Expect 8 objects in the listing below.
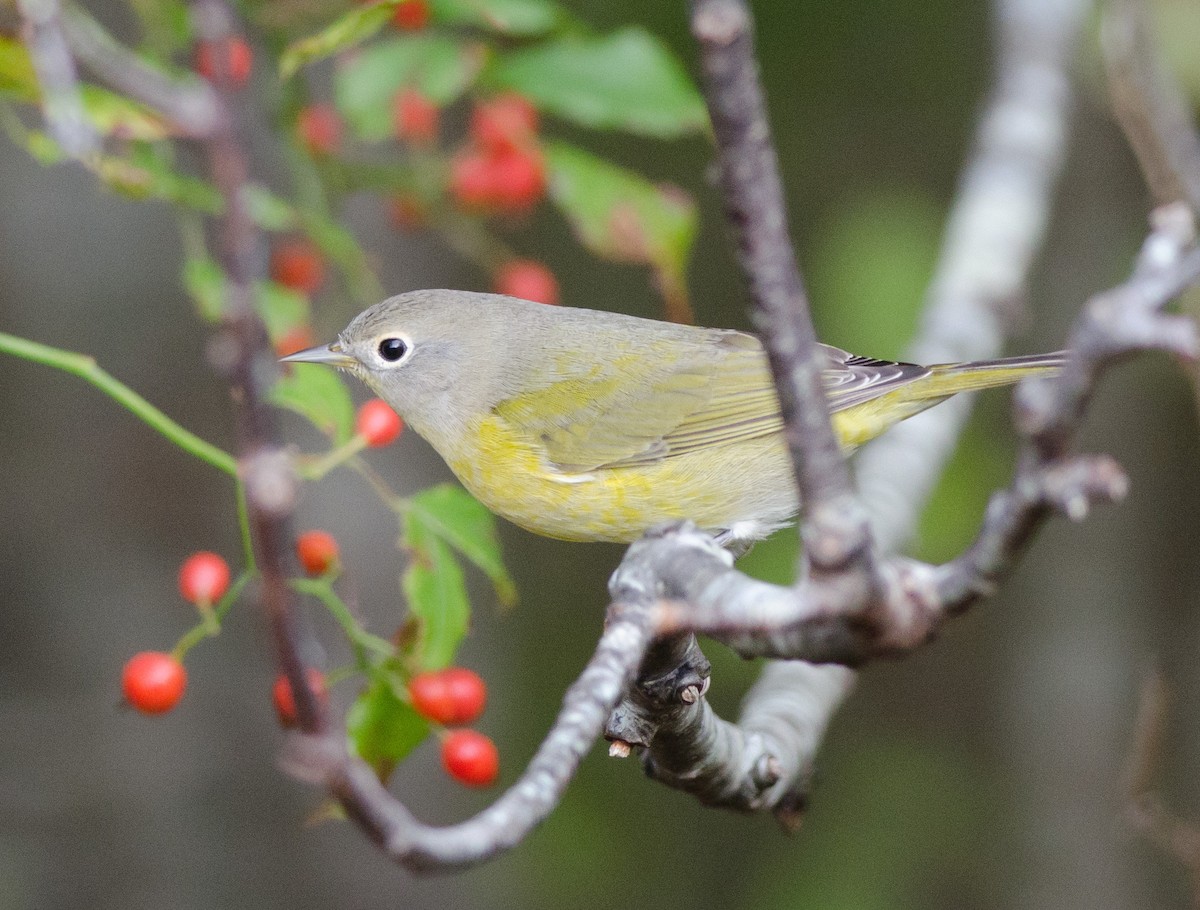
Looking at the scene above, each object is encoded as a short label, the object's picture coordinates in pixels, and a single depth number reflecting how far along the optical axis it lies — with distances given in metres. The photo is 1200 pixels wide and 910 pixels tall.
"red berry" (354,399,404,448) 4.92
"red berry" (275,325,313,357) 6.48
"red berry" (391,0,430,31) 6.91
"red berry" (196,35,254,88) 2.21
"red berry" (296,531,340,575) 4.91
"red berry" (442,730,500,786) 5.05
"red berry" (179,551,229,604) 4.65
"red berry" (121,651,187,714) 4.67
